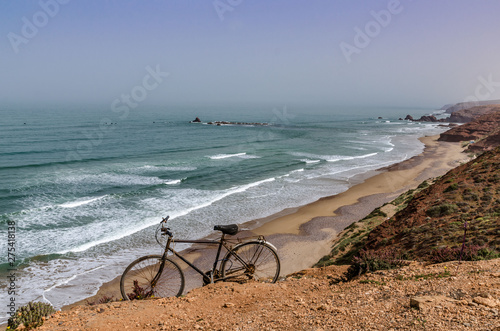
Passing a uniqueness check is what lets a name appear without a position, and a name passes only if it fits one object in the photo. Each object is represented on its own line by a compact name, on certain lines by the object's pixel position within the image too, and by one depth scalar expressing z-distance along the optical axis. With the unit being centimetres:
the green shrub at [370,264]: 640
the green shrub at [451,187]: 1091
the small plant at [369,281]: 564
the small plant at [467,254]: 636
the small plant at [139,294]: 598
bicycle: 587
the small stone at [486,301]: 408
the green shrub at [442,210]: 944
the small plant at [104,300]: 668
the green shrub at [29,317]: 536
